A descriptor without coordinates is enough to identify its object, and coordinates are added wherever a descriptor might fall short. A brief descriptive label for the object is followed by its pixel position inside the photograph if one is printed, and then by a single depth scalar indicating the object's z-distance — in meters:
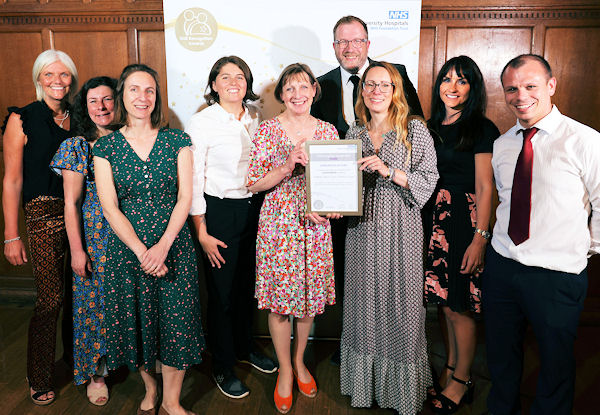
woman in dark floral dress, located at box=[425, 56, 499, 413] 2.25
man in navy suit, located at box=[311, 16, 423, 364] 2.87
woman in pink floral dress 2.33
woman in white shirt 2.57
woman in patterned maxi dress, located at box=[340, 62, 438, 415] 2.21
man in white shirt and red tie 1.88
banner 2.92
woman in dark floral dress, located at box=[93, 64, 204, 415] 2.12
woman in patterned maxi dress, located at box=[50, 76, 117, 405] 2.29
